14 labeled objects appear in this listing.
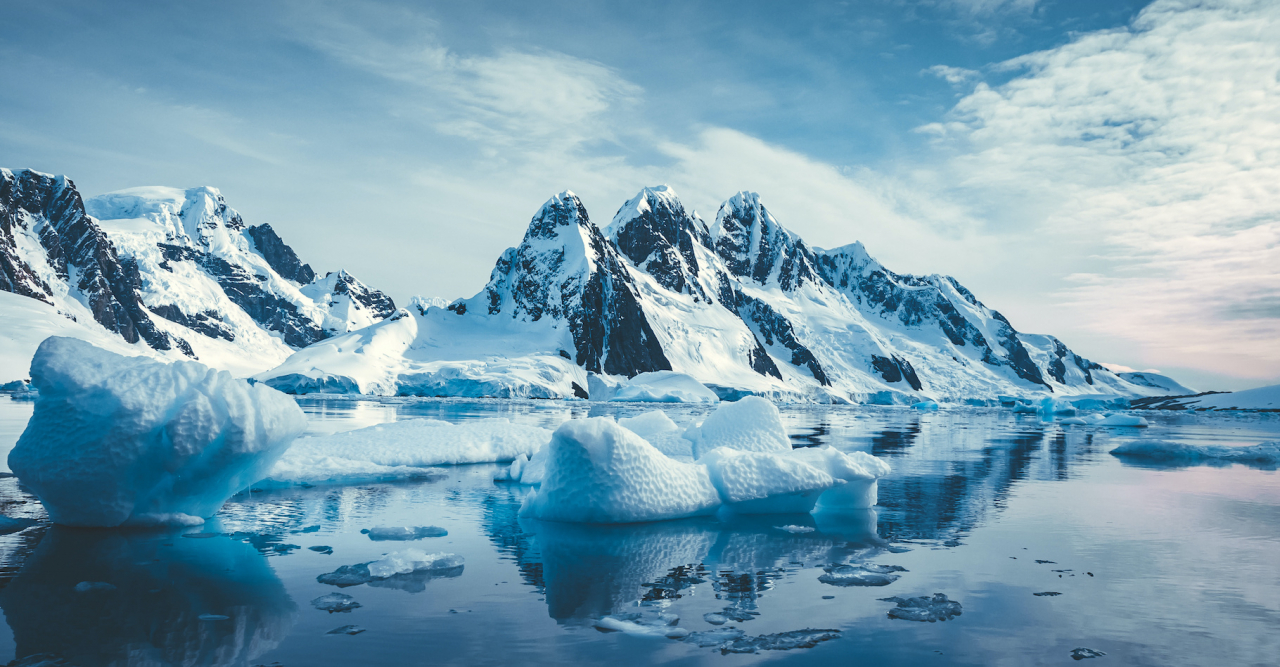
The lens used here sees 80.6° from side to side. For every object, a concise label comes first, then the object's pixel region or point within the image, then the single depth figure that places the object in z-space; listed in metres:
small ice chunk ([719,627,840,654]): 5.66
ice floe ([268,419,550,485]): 14.63
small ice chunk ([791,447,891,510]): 12.16
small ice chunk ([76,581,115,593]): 6.76
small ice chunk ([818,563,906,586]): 7.72
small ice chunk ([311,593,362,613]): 6.47
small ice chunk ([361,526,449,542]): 9.61
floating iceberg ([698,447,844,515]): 11.45
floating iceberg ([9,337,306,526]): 9.09
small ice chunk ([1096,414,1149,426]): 45.84
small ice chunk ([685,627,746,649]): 5.73
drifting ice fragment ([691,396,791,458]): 14.77
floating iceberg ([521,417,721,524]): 10.38
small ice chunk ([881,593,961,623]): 6.59
